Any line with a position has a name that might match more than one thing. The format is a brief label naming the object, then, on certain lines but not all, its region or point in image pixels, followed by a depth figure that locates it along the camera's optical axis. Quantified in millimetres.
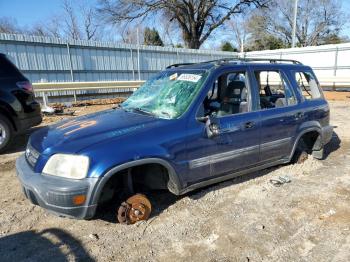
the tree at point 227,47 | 39894
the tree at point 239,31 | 46719
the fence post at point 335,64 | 18347
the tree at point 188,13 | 26500
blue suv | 2881
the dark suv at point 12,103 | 5871
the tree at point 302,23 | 41438
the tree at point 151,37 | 41906
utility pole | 25289
